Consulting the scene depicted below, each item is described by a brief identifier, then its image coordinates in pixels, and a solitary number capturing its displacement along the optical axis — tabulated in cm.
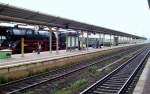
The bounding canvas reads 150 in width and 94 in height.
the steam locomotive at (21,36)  2852
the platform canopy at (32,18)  1627
